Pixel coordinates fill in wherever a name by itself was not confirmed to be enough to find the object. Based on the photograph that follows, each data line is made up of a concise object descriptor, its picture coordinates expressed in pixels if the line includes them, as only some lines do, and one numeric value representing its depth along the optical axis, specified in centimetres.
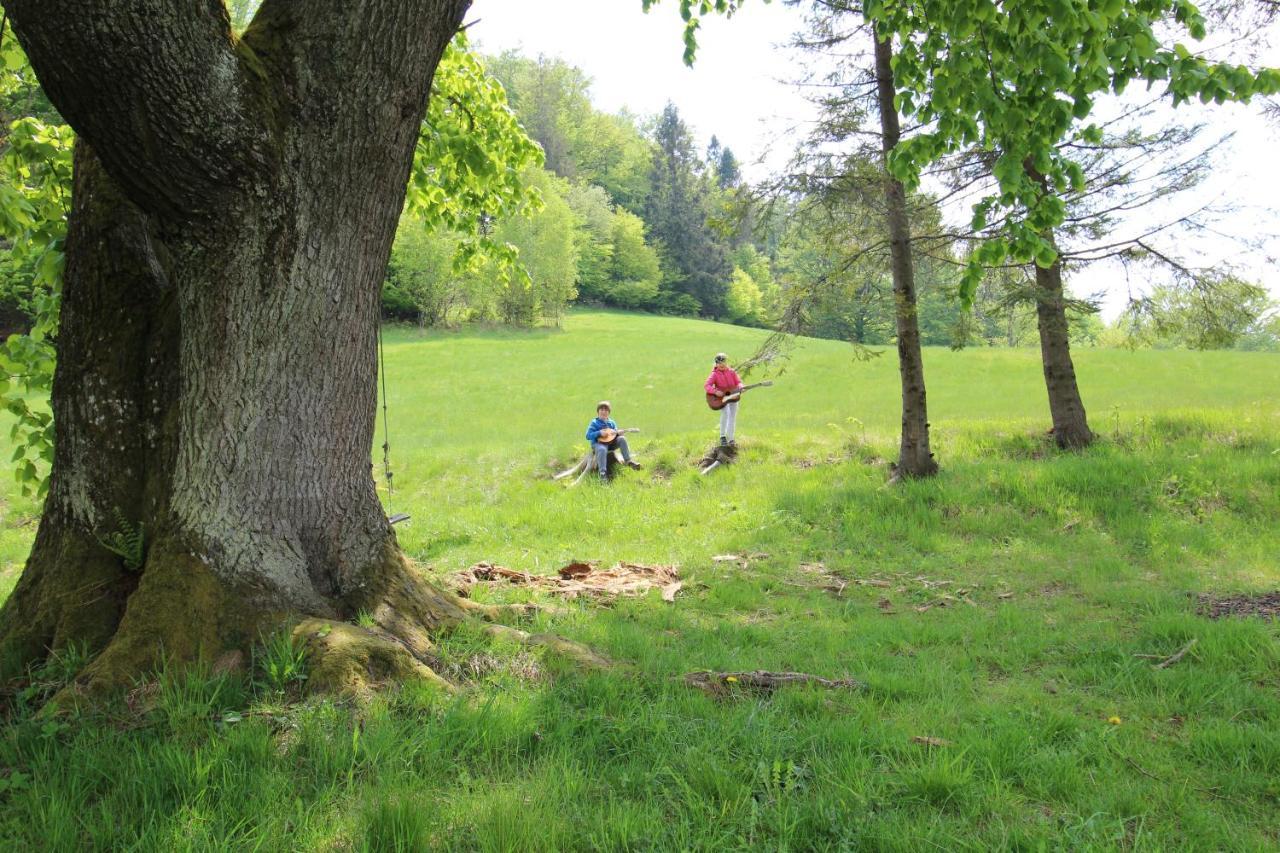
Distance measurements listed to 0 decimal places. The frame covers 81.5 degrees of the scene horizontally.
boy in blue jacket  1371
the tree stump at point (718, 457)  1395
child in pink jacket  1426
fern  368
